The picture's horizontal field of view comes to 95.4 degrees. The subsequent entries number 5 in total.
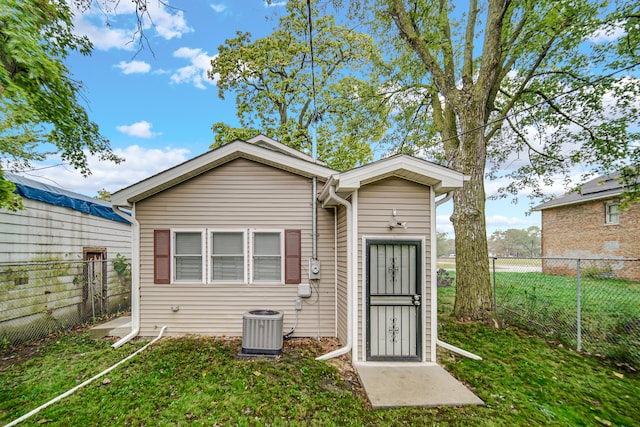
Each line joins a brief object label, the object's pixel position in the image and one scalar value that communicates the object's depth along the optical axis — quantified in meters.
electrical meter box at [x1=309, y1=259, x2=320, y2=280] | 5.43
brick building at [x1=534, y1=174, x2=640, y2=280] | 11.72
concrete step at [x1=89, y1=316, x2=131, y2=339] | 5.51
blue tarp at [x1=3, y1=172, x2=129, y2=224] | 5.63
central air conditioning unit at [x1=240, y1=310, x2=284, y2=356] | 4.63
